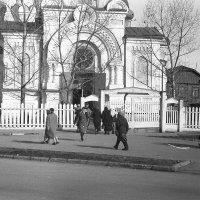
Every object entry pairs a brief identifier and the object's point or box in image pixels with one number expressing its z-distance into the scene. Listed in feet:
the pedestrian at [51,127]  64.59
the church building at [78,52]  130.72
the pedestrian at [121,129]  58.08
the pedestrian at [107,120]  86.99
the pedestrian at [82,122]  70.18
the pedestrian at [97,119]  88.25
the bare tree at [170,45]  123.13
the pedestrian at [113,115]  85.46
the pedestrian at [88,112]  89.92
